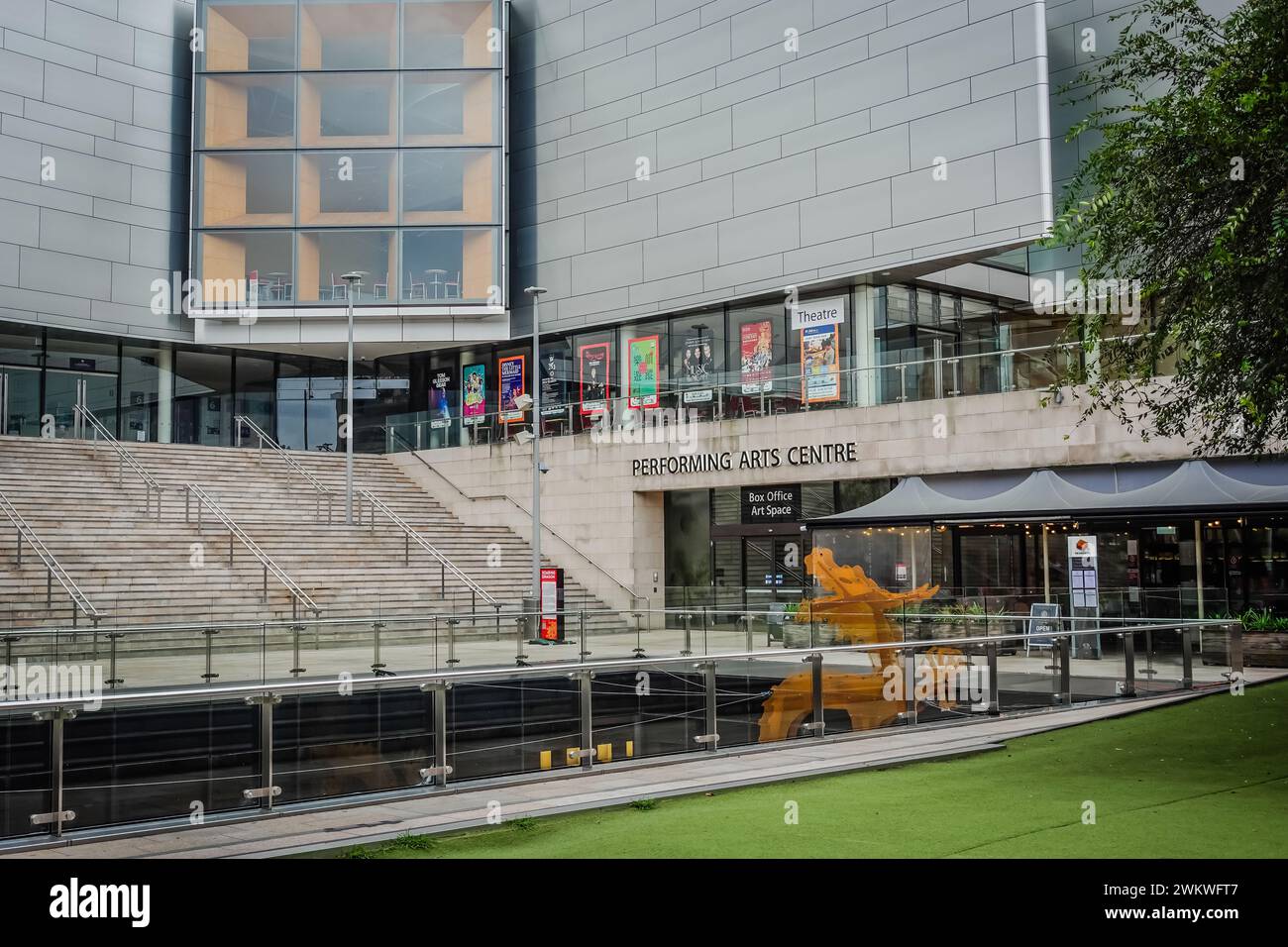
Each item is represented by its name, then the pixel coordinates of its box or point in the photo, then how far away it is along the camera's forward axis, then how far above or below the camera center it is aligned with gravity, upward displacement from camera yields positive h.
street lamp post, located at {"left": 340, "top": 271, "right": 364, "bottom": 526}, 33.66 +2.42
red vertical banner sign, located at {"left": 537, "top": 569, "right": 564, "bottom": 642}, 25.97 -0.95
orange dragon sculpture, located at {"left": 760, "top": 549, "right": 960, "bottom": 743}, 11.57 -1.49
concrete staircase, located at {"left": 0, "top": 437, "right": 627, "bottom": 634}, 26.34 +0.13
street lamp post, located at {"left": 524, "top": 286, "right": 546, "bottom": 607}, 31.55 +2.55
